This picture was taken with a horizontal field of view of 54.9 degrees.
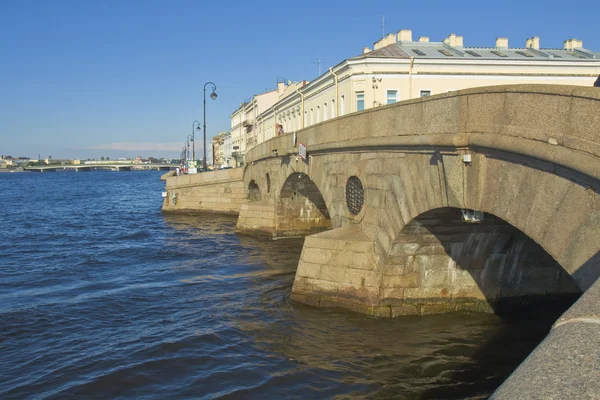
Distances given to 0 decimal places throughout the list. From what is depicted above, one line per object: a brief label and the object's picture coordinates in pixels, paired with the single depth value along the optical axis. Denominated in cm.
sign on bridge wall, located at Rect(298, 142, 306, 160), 1652
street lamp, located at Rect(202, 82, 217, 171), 3972
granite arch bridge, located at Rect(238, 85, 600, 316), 564
